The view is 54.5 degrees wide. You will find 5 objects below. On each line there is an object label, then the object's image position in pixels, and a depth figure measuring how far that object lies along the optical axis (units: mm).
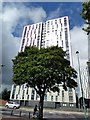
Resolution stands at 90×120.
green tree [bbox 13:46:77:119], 11116
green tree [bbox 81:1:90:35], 5746
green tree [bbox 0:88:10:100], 46176
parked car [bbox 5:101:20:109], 21644
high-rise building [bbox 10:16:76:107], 33366
